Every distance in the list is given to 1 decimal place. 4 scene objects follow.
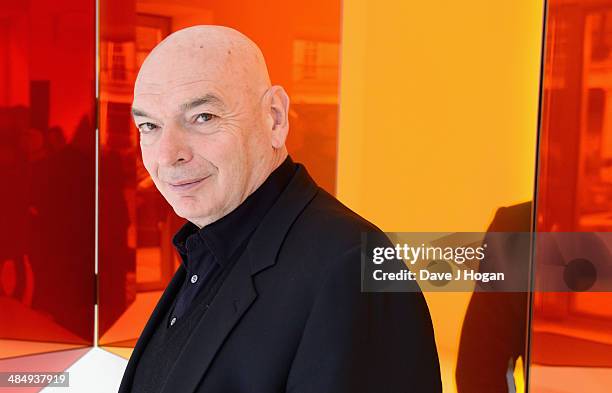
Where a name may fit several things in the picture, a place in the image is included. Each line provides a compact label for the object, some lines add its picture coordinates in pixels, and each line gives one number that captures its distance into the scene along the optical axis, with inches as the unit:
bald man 41.7
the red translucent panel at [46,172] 101.7
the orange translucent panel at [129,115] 92.9
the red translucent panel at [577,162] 87.5
